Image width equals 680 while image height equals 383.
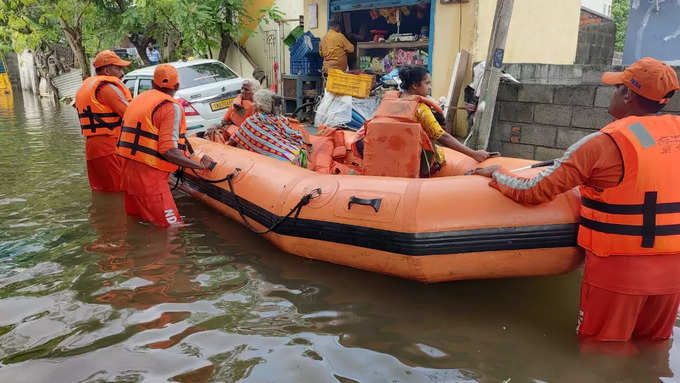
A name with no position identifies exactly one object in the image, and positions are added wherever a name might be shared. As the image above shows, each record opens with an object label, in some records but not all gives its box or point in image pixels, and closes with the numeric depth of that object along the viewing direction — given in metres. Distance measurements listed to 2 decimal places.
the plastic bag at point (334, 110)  7.73
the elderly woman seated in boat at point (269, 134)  4.66
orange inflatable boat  2.86
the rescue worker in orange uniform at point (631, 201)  2.18
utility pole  5.54
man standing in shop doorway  9.14
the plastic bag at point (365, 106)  7.88
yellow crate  7.62
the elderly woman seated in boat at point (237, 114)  5.49
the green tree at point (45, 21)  13.48
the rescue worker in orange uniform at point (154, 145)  3.85
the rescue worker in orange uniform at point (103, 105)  4.82
